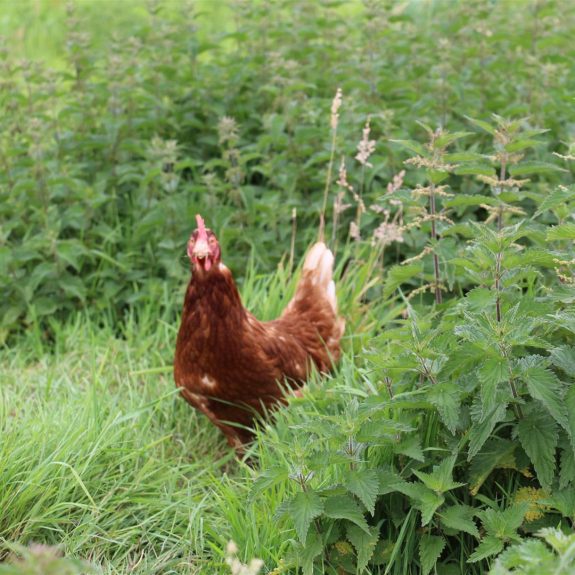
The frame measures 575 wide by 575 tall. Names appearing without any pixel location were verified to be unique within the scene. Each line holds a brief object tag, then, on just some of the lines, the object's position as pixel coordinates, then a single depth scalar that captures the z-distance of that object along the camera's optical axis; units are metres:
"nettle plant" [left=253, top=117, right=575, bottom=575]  2.48
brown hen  3.47
